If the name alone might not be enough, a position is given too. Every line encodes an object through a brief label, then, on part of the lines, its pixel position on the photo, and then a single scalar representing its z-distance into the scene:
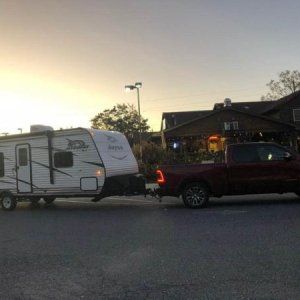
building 35.24
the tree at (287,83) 54.66
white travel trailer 10.46
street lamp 21.65
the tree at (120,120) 64.27
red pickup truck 9.61
